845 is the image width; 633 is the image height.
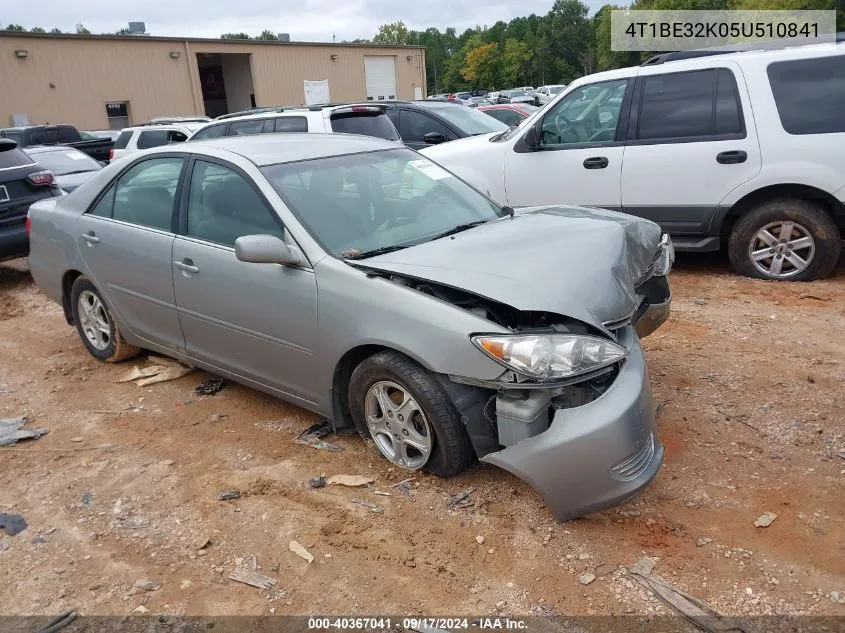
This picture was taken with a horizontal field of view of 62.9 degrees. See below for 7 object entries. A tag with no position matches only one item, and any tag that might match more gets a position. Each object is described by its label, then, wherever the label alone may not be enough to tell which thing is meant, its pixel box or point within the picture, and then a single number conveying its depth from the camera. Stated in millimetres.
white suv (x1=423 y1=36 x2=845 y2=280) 5863
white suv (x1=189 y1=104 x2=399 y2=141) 8711
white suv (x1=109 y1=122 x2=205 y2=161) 12508
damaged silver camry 2959
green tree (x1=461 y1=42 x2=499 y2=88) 76438
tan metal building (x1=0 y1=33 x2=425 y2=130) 24953
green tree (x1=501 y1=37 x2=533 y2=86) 74375
